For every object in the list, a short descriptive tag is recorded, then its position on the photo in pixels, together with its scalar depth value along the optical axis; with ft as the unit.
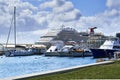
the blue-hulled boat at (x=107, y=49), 198.56
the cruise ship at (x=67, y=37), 391.34
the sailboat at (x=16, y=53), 278.02
